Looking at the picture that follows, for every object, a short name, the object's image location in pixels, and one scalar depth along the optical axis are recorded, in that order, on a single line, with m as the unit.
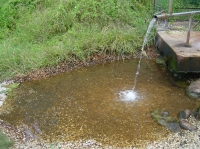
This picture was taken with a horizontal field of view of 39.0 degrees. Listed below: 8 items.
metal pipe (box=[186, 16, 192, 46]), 4.66
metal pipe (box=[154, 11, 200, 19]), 4.20
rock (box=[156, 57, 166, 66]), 5.35
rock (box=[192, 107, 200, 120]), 3.77
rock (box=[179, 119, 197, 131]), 3.54
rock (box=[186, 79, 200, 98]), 4.28
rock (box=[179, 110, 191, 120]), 3.78
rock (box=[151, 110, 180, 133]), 3.60
